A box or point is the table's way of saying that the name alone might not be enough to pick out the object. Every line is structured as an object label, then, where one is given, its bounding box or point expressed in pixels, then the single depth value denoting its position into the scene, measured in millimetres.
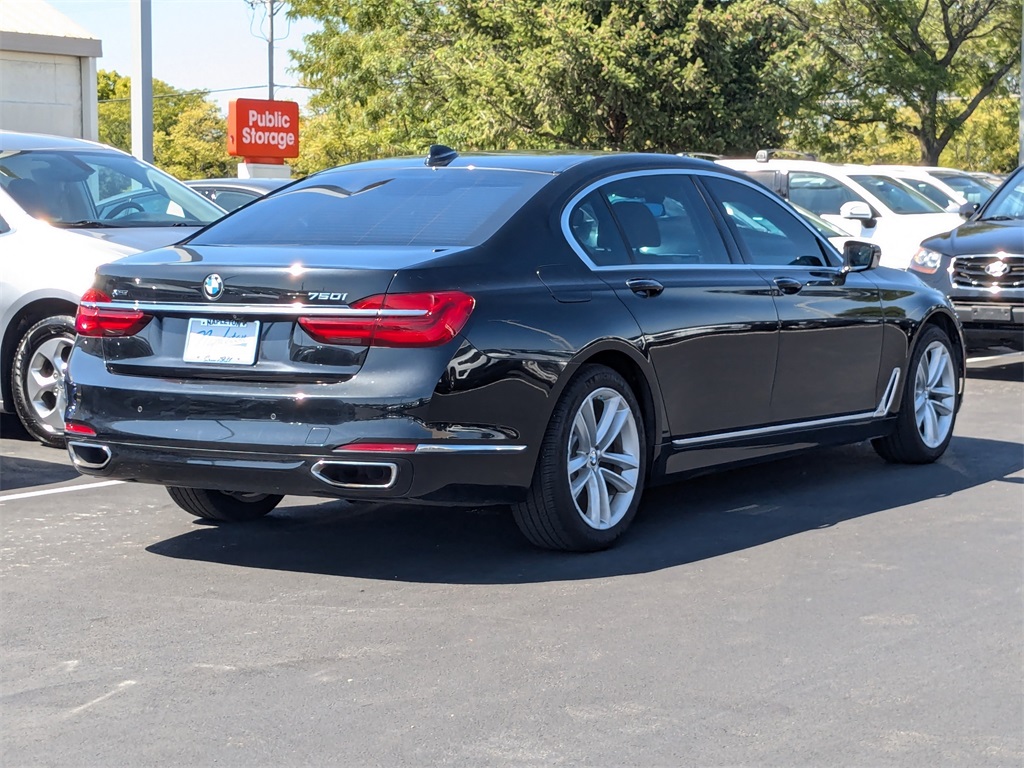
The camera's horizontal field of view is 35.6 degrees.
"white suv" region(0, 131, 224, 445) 8742
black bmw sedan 5543
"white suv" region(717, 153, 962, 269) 16328
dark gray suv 12758
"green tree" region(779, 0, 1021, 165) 44031
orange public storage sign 37781
